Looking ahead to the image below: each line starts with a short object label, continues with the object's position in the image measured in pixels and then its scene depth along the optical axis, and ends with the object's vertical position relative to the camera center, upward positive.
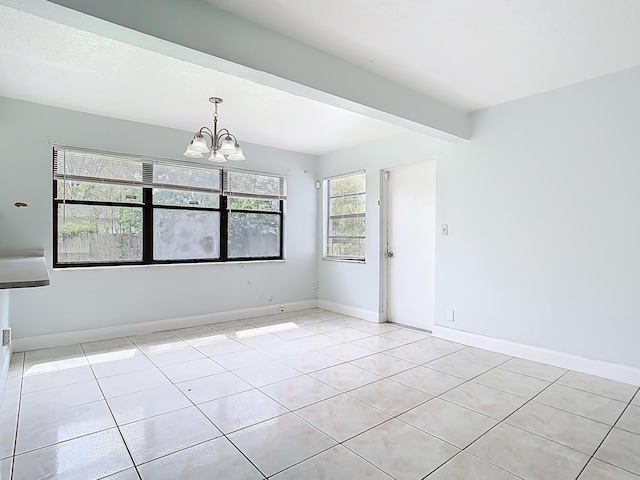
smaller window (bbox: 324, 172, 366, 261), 5.34 +0.37
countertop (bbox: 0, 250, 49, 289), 1.47 -0.15
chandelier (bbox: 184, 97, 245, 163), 3.38 +0.87
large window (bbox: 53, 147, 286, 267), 3.96 +0.37
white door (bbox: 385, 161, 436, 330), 4.52 -0.05
